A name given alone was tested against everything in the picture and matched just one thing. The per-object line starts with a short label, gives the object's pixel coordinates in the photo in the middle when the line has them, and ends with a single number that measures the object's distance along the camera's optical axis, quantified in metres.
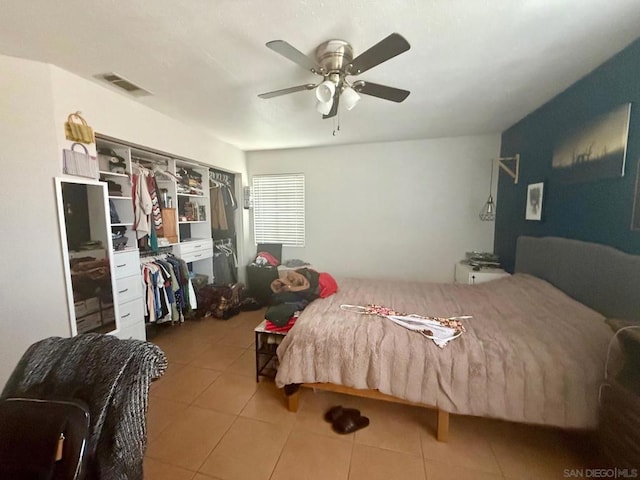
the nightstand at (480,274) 2.90
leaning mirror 1.93
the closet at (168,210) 2.50
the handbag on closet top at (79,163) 1.89
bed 1.36
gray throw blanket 0.84
